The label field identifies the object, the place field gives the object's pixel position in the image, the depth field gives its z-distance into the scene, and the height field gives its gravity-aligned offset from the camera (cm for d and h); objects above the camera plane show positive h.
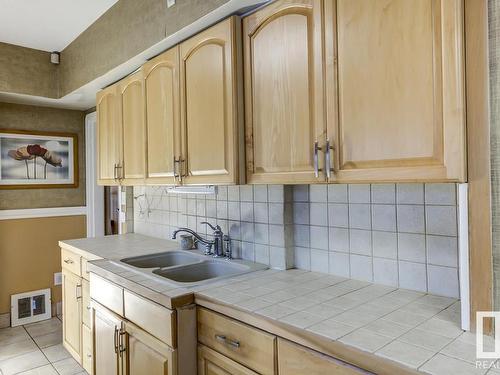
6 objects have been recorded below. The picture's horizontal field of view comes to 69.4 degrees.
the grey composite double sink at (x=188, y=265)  191 -44
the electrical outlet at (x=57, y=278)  362 -87
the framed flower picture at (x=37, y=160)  339 +32
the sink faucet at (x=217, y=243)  210 -32
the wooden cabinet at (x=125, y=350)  151 -75
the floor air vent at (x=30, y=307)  338 -110
